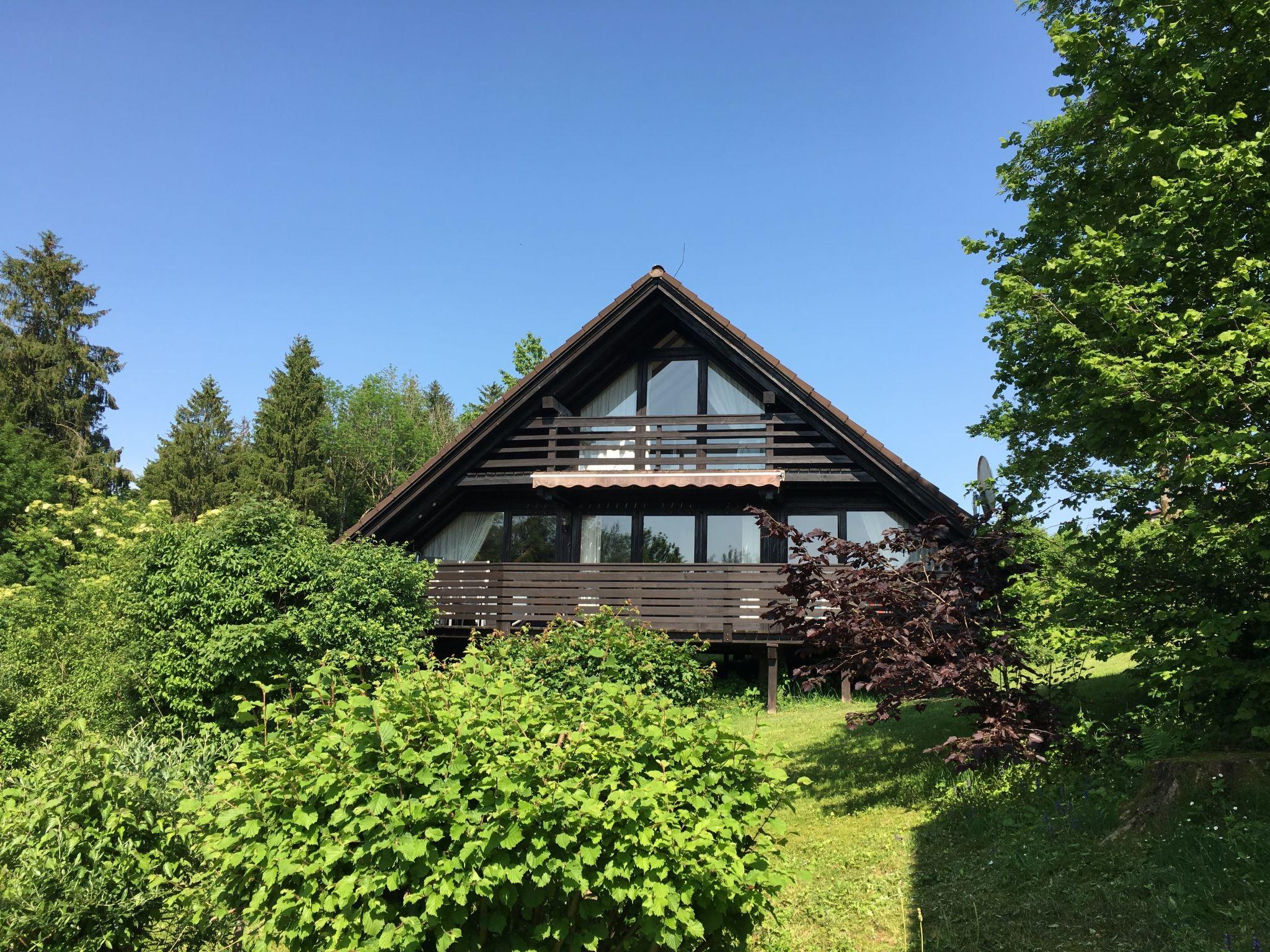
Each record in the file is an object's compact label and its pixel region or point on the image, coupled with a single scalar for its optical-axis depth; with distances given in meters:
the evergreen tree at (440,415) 59.09
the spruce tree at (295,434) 43.62
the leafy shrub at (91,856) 4.47
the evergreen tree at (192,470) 44.00
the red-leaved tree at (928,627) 7.59
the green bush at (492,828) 3.62
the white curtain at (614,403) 17.66
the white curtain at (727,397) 17.25
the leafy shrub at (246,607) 11.02
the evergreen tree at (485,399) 48.28
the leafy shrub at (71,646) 11.62
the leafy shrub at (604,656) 9.22
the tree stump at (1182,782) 5.97
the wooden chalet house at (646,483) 15.79
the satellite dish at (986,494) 8.81
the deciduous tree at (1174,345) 6.05
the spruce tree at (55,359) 34.94
